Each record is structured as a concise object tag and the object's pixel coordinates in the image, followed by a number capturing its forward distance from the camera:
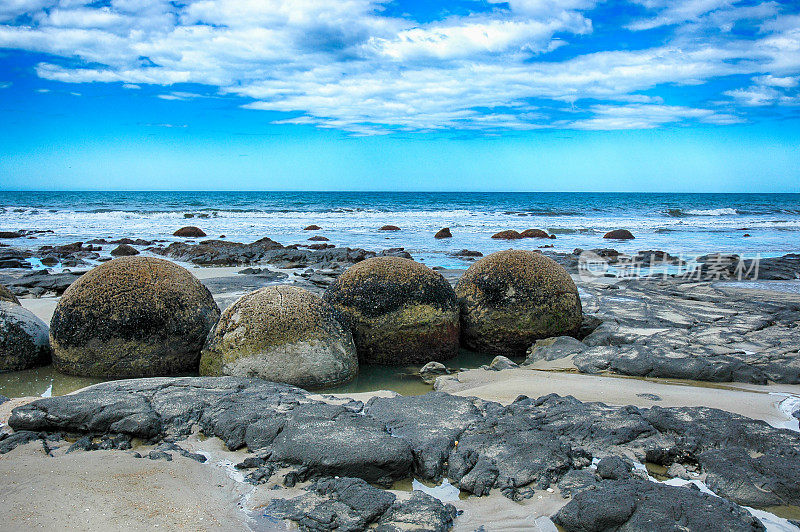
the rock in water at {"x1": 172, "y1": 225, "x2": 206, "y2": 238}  23.91
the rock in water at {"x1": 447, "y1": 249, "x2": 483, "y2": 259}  17.14
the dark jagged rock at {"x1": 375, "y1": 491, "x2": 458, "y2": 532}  2.85
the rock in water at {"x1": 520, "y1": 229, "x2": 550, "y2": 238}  24.77
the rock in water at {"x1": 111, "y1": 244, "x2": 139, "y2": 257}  17.22
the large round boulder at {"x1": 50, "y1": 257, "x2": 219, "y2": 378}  5.56
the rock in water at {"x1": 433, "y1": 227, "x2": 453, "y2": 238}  24.24
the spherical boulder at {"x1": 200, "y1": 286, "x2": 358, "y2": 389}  5.25
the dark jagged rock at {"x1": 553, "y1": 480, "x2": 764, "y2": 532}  2.79
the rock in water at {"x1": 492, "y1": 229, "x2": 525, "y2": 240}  23.80
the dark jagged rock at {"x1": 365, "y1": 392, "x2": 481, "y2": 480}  3.59
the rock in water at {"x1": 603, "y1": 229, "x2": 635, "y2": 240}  24.52
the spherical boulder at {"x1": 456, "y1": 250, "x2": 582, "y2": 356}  6.64
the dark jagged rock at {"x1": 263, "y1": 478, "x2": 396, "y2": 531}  2.88
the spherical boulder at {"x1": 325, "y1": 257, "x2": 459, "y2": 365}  6.18
